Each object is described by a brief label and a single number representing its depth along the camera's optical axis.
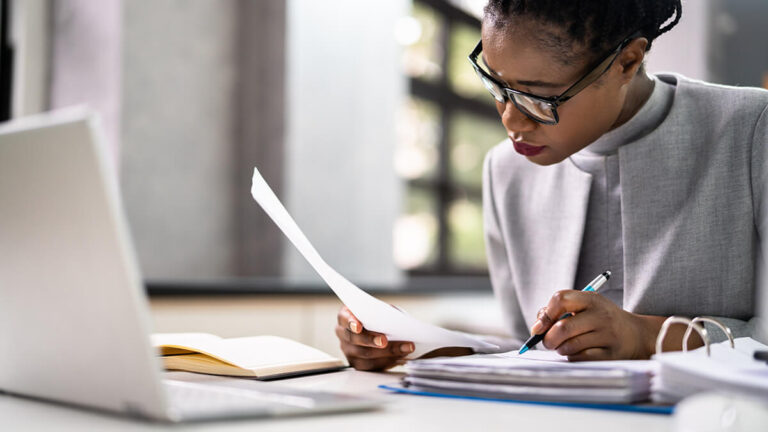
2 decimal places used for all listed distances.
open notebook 0.99
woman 1.12
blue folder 0.66
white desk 0.59
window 4.48
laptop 0.54
